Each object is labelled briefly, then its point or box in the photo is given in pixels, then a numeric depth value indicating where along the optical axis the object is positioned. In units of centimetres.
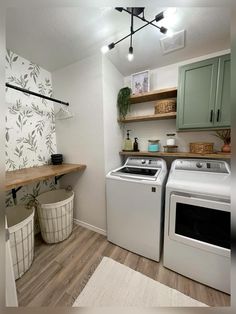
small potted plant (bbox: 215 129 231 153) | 147
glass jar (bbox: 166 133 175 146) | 176
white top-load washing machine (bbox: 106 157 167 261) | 135
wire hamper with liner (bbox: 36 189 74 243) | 156
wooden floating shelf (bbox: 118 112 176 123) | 168
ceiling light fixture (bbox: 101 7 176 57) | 104
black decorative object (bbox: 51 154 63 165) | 192
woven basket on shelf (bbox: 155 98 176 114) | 169
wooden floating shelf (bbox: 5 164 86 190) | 110
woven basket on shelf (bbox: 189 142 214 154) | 154
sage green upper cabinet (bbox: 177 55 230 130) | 134
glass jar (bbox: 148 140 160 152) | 186
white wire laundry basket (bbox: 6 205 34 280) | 119
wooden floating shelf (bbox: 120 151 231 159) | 141
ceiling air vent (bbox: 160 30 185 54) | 140
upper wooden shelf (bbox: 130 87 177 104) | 167
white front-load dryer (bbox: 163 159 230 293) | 107
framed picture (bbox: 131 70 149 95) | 183
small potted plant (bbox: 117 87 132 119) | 187
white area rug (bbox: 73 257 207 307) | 104
